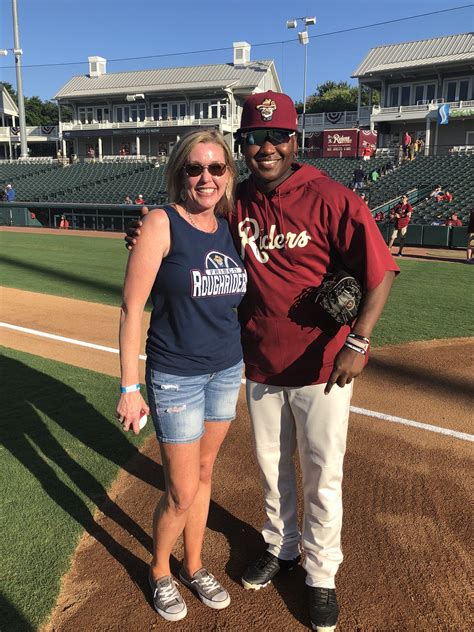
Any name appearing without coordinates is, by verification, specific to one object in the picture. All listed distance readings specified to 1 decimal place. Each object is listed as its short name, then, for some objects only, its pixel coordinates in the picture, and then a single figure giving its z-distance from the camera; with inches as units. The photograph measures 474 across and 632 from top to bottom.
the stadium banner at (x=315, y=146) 1261.1
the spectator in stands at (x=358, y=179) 902.4
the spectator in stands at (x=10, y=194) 1154.0
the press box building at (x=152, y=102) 1654.8
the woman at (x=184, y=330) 82.8
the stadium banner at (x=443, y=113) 1288.1
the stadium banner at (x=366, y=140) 1190.9
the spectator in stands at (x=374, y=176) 968.9
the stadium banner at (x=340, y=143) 1194.6
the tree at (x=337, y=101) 2503.7
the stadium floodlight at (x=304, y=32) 1560.7
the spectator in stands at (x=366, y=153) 1155.9
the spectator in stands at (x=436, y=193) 834.2
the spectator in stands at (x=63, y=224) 1025.1
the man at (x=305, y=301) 87.4
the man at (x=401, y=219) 625.8
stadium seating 848.3
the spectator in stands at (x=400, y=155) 1107.2
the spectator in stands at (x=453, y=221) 709.5
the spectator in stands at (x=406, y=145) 1135.0
